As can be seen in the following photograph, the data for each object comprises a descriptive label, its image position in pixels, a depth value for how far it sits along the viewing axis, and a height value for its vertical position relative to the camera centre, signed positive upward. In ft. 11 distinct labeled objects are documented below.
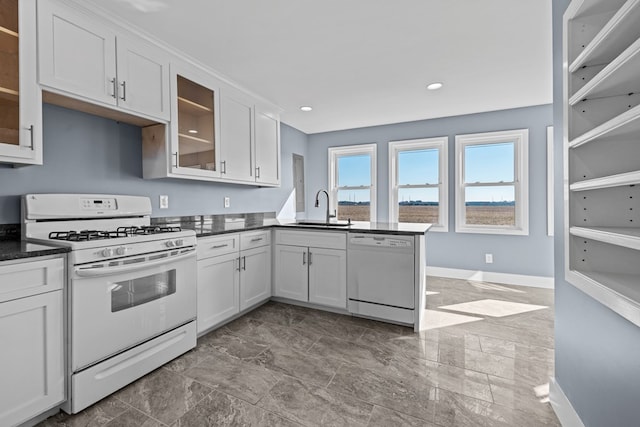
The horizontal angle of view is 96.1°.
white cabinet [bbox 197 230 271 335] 7.90 -1.91
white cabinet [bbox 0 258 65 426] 4.33 -2.01
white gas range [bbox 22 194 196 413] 5.15 -1.53
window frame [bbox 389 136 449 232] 14.08 +2.49
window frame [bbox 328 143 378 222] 15.79 +2.53
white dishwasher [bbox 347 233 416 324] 8.50 -1.97
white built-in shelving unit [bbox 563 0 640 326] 3.11 +0.79
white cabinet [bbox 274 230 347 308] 9.53 -1.89
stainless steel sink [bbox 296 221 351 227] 10.46 -0.44
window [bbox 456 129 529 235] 12.75 +1.34
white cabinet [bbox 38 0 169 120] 5.51 +3.29
